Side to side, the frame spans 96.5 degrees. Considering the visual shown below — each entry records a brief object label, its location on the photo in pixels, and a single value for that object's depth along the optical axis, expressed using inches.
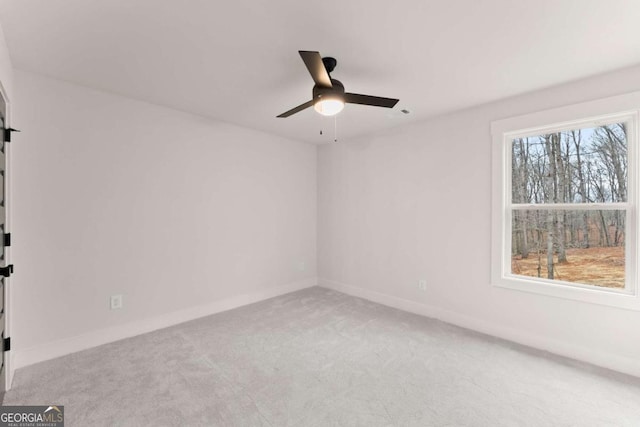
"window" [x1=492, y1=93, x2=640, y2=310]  93.7
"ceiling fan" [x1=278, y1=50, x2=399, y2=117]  72.7
